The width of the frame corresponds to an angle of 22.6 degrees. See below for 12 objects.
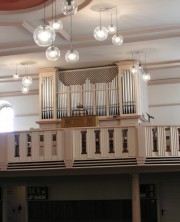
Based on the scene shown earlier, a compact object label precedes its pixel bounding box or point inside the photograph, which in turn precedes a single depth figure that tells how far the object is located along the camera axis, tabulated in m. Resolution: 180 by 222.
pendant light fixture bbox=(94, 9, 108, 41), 9.43
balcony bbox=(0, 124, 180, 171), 12.43
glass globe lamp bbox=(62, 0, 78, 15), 7.20
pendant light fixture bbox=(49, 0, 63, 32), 8.98
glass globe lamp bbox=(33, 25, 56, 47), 7.29
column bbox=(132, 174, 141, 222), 12.75
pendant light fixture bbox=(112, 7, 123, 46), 10.34
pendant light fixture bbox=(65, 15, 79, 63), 8.90
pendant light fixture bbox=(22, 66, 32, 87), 15.27
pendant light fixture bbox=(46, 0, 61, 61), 8.38
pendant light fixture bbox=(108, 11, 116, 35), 10.45
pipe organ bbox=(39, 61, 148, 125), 16.58
